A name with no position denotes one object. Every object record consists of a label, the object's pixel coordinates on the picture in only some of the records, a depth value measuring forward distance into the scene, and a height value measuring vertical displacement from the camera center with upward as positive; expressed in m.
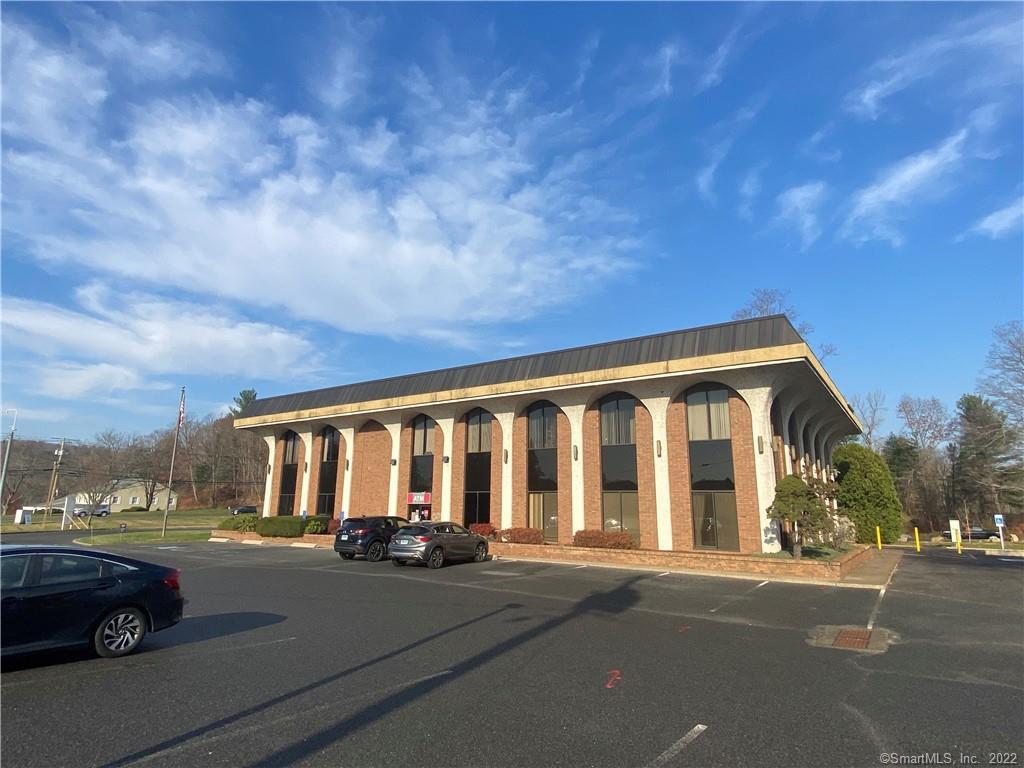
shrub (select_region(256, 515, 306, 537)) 29.91 -1.39
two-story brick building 20.67 +3.05
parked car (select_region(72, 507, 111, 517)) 62.67 -1.63
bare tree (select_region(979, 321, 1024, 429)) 35.69 +7.11
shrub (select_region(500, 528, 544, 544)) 23.53 -1.34
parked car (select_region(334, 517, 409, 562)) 20.80 -1.37
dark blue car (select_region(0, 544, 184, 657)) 6.20 -1.21
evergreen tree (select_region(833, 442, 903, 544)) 32.12 +0.56
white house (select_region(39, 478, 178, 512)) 81.12 +0.13
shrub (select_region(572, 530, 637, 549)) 21.17 -1.31
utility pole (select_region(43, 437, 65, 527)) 51.72 +2.10
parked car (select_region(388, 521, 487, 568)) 18.14 -1.39
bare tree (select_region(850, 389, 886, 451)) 55.91 +7.59
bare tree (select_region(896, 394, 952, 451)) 61.31 +9.03
